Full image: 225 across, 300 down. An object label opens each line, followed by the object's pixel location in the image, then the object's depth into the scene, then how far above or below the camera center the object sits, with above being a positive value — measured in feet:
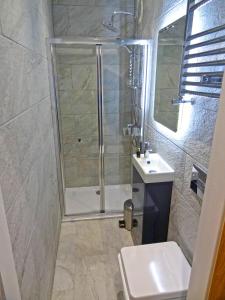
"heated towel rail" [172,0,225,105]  3.43 +0.36
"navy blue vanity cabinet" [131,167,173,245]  5.61 -3.38
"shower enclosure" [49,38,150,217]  8.36 -1.57
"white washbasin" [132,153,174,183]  5.40 -2.22
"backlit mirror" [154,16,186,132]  5.03 +0.25
